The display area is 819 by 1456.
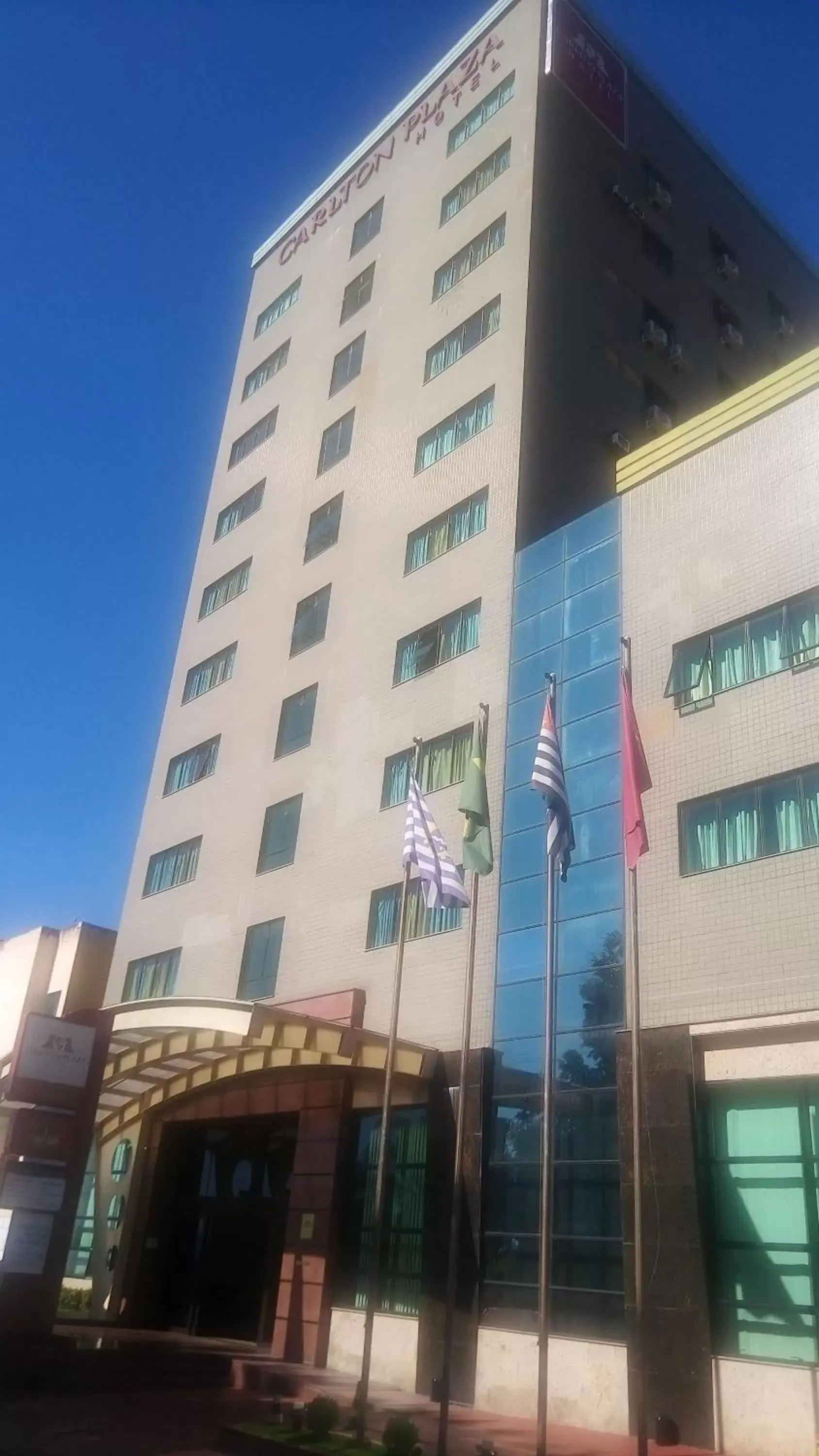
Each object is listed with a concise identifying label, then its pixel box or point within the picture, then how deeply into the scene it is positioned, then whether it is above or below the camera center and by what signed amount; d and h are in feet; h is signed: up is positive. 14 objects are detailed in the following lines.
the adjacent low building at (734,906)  49.98 +19.60
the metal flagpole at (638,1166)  39.04 +5.22
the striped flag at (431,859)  58.13 +20.81
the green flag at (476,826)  55.93 +21.82
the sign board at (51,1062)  70.54 +11.74
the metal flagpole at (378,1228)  46.09 +2.81
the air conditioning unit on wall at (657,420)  105.91 +77.17
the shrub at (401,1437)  41.14 -4.70
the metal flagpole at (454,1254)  41.60 +1.87
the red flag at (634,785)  50.65 +22.27
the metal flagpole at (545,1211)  41.47 +3.57
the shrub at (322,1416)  45.39 -4.66
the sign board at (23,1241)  66.28 +1.14
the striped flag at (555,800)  53.06 +21.94
